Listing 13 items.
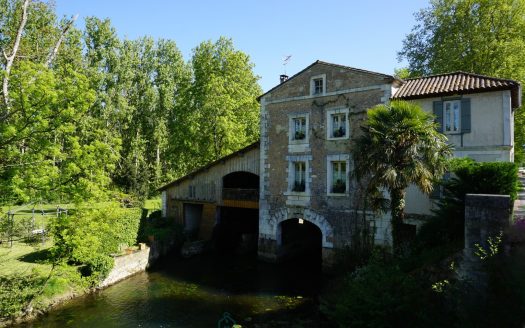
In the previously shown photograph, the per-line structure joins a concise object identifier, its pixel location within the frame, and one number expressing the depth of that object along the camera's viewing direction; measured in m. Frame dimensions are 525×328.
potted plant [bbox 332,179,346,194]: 16.12
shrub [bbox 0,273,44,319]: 10.88
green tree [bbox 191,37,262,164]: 26.20
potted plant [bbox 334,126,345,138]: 16.20
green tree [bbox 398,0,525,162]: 22.22
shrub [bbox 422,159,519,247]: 10.20
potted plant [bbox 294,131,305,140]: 17.47
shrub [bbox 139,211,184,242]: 19.08
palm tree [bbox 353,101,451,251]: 11.48
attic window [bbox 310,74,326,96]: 16.78
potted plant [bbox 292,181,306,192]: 17.42
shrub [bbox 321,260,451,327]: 8.29
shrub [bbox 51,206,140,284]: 11.63
